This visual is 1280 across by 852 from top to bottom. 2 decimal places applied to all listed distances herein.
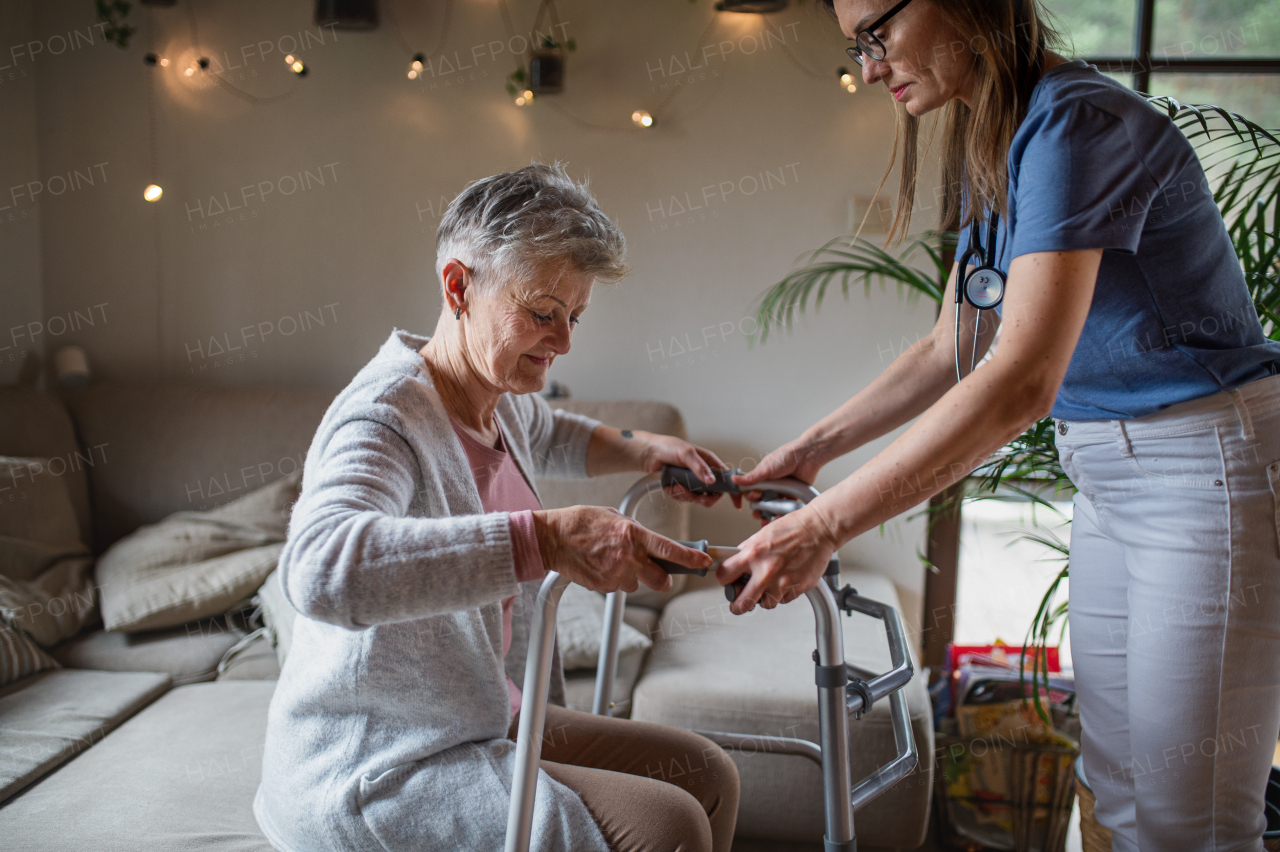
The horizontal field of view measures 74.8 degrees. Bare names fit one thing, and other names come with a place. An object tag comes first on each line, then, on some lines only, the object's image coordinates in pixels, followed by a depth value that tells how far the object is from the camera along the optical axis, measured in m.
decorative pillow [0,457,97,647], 1.92
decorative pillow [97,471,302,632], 2.01
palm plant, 1.50
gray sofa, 1.39
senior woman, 0.87
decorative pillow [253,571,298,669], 1.90
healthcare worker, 0.92
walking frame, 0.93
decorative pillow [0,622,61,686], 1.77
